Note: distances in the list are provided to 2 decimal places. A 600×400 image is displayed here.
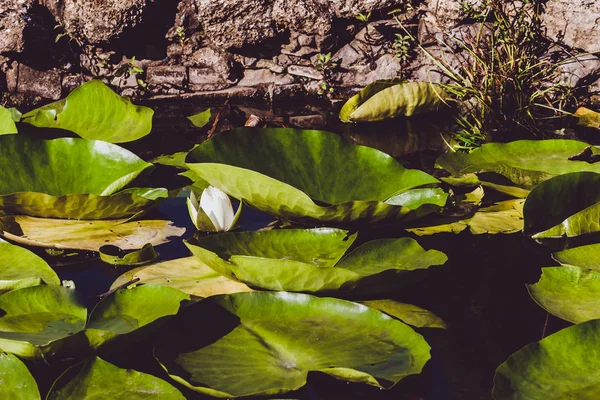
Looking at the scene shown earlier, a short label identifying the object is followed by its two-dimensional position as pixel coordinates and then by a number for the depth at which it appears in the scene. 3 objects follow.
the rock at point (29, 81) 4.24
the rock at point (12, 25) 4.13
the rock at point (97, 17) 4.15
